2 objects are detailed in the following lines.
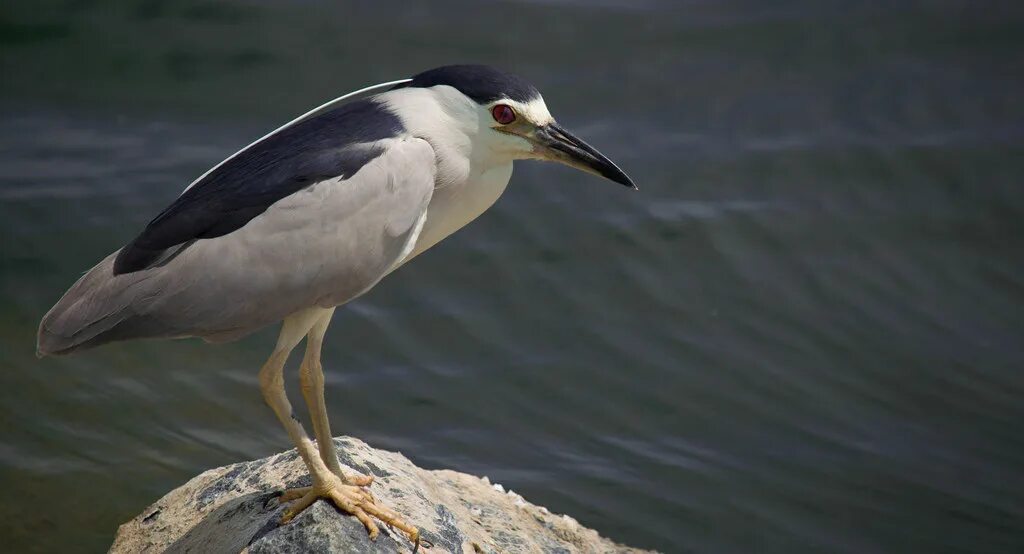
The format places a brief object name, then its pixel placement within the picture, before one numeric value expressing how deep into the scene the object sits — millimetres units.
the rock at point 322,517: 7680
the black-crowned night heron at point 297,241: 7820
